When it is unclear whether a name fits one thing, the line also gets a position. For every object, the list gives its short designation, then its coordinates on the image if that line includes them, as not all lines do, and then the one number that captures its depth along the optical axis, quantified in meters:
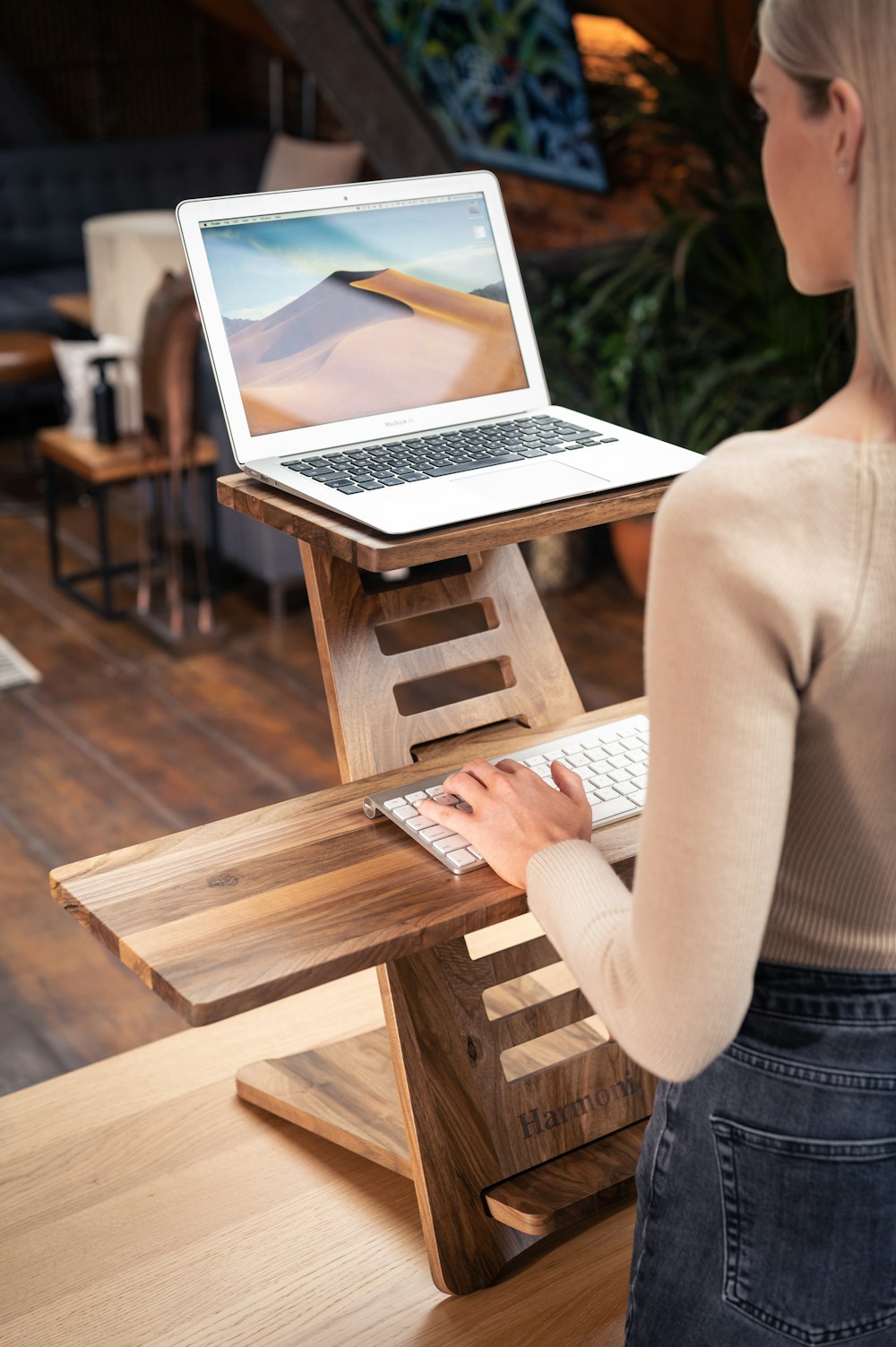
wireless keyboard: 1.15
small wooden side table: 3.77
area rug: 3.63
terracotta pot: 3.90
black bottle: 3.79
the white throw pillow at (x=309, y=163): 5.86
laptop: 1.24
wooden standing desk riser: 1.05
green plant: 3.59
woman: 0.74
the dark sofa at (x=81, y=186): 6.36
